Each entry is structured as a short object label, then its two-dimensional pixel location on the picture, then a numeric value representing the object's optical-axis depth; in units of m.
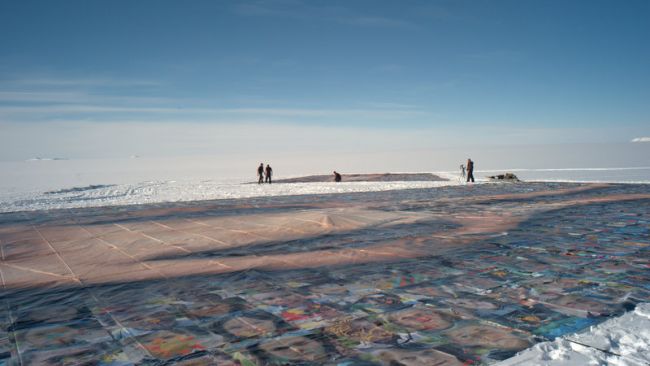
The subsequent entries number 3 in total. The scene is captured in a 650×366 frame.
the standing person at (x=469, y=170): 22.37
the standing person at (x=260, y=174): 25.92
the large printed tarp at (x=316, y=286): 3.61
